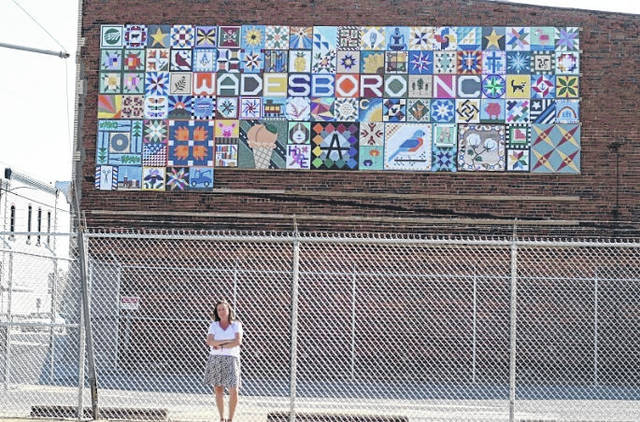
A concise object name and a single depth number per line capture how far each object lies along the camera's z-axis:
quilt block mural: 23.42
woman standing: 13.14
